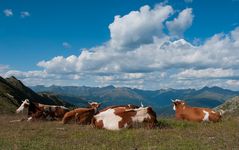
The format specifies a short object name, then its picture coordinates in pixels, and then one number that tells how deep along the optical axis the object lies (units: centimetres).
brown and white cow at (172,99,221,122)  1894
